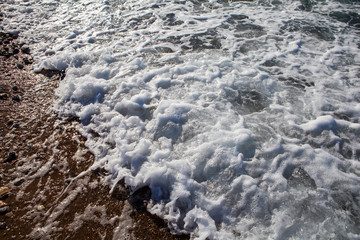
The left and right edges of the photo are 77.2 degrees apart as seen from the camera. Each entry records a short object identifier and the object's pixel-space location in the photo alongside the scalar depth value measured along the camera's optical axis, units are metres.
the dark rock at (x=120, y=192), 3.06
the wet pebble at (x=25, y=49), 6.27
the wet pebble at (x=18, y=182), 3.27
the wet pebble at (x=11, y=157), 3.60
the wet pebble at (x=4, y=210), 2.93
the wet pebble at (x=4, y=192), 3.13
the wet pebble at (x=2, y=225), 2.79
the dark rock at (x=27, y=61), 5.81
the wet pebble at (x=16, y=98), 4.71
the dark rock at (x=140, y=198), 2.95
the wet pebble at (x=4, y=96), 4.77
